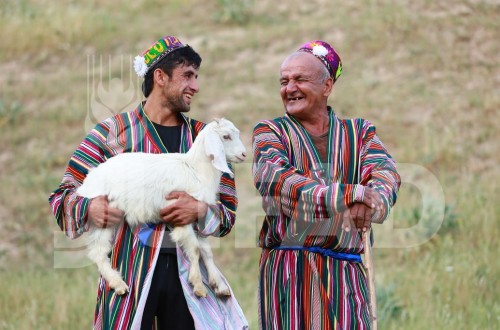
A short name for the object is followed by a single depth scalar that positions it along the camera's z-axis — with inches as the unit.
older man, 358.3
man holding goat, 349.4
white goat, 347.9
